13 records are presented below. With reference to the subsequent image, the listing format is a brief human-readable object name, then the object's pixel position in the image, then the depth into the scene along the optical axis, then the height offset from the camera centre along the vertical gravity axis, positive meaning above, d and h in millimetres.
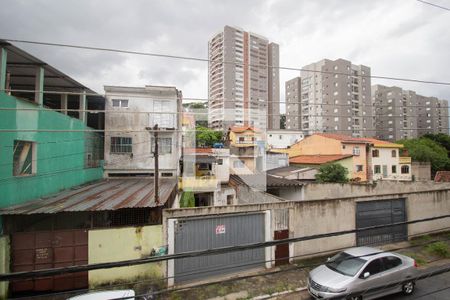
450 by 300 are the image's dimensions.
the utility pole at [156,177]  10695 -902
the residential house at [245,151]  28984 +749
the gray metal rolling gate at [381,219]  12461 -3209
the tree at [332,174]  24547 -1653
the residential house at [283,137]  51856 +4219
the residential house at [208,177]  22328 -1897
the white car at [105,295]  6457 -3676
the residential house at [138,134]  21094 +1908
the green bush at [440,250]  11320 -4259
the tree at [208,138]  46081 +3609
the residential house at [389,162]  34094 -627
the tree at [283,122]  72188 +10232
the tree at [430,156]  36688 +255
